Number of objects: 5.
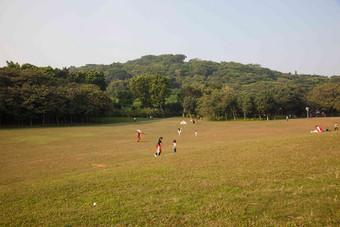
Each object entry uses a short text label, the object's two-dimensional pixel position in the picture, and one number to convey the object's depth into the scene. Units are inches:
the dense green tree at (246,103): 2778.1
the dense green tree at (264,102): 2682.1
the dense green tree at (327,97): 3235.2
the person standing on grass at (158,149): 647.8
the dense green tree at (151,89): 3927.2
